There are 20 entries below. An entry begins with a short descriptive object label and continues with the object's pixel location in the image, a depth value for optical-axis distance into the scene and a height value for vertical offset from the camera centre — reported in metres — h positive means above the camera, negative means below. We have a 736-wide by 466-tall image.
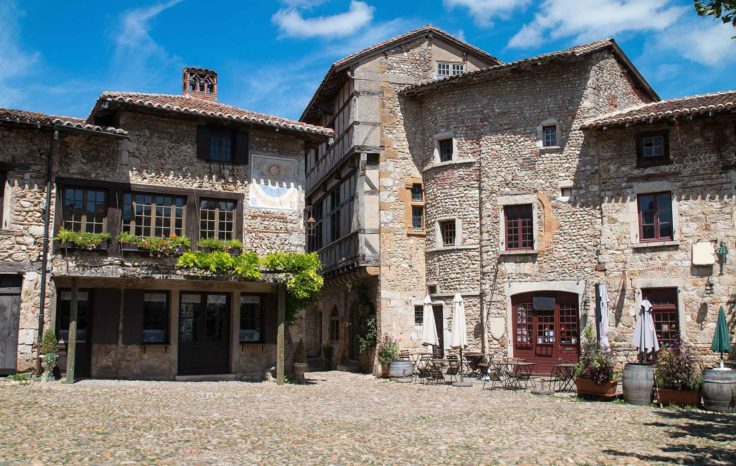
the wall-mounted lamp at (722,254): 17.78 +1.46
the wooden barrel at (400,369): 20.05 -1.79
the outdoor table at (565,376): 16.39 -1.69
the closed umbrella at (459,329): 18.95 -0.57
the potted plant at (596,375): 14.32 -1.41
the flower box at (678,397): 13.15 -1.72
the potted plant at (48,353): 15.09 -1.02
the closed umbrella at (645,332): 15.93 -0.54
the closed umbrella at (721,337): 15.64 -0.65
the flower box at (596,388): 14.30 -1.69
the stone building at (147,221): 15.41 +2.15
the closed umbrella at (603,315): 17.92 -0.16
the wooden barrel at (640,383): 13.70 -1.50
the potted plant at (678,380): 13.16 -1.39
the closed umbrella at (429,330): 19.56 -0.62
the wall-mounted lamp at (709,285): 17.88 +0.65
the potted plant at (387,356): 20.94 -1.47
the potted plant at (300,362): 17.58 -1.43
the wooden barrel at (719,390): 12.61 -1.52
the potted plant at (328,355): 26.42 -1.84
